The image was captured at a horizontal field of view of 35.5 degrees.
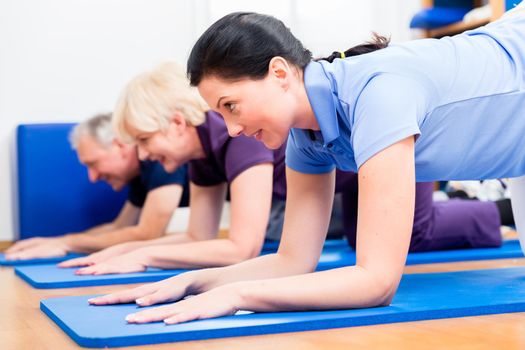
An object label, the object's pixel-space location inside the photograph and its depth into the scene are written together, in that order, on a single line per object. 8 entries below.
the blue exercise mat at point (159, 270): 2.31
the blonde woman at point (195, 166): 2.37
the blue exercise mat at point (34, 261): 3.00
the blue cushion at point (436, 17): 4.60
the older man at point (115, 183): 3.03
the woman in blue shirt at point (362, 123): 1.47
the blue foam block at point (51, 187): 3.93
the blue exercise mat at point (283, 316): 1.41
